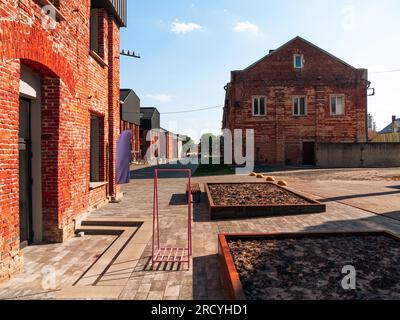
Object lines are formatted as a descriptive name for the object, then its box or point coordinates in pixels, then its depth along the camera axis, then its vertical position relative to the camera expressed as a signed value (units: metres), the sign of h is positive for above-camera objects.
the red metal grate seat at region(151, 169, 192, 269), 4.98 -1.69
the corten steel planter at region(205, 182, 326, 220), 8.33 -1.47
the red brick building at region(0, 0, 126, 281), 4.68 +0.85
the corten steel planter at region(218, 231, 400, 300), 3.62 -1.50
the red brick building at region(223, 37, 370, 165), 28.38 +5.48
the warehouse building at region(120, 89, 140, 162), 41.66 +6.30
